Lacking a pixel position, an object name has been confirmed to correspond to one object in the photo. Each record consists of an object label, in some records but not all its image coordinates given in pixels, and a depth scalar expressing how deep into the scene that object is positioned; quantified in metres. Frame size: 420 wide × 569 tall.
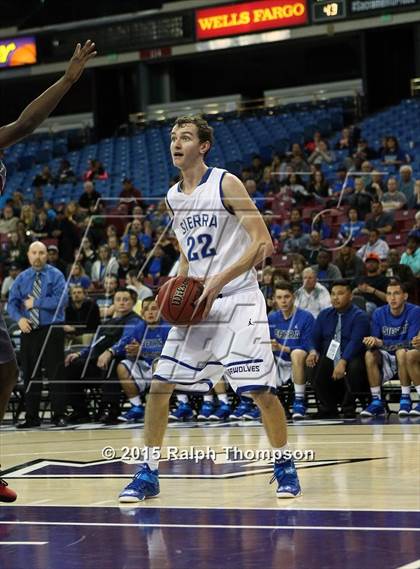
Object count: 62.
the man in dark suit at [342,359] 10.87
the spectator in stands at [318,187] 16.83
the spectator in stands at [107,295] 13.84
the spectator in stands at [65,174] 23.23
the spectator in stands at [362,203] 15.20
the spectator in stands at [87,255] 16.19
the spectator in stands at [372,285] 11.84
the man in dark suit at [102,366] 11.62
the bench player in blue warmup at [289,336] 11.11
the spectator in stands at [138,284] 13.15
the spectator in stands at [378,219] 14.70
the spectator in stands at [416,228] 13.19
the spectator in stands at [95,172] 22.27
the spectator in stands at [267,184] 17.61
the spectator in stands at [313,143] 20.01
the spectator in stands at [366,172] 16.28
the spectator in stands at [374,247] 13.57
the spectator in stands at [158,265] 14.98
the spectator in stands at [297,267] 12.91
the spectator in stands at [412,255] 12.71
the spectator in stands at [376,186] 15.45
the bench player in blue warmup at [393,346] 10.60
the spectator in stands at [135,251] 15.20
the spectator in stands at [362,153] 17.50
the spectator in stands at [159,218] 16.20
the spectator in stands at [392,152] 17.73
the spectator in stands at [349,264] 12.93
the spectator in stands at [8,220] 19.16
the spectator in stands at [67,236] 17.41
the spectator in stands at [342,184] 16.39
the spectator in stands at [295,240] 14.77
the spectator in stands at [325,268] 12.84
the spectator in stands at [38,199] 21.24
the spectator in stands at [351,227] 14.62
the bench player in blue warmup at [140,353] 11.46
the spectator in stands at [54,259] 15.51
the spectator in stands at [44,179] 23.78
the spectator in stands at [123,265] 14.98
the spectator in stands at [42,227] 18.06
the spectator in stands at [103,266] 15.15
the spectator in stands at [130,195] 19.02
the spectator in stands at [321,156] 19.19
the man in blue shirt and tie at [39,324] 11.31
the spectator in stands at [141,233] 15.70
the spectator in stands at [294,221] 15.11
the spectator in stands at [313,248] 13.93
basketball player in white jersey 5.84
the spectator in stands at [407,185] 15.38
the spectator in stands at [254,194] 16.30
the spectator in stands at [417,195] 14.95
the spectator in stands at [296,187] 16.73
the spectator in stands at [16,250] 16.97
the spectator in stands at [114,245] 15.70
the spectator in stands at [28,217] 18.53
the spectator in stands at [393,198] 15.23
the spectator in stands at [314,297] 11.90
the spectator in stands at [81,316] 12.50
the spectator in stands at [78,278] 14.72
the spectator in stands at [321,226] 15.14
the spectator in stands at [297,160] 18.20
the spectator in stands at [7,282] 15.96
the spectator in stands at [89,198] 19.63
